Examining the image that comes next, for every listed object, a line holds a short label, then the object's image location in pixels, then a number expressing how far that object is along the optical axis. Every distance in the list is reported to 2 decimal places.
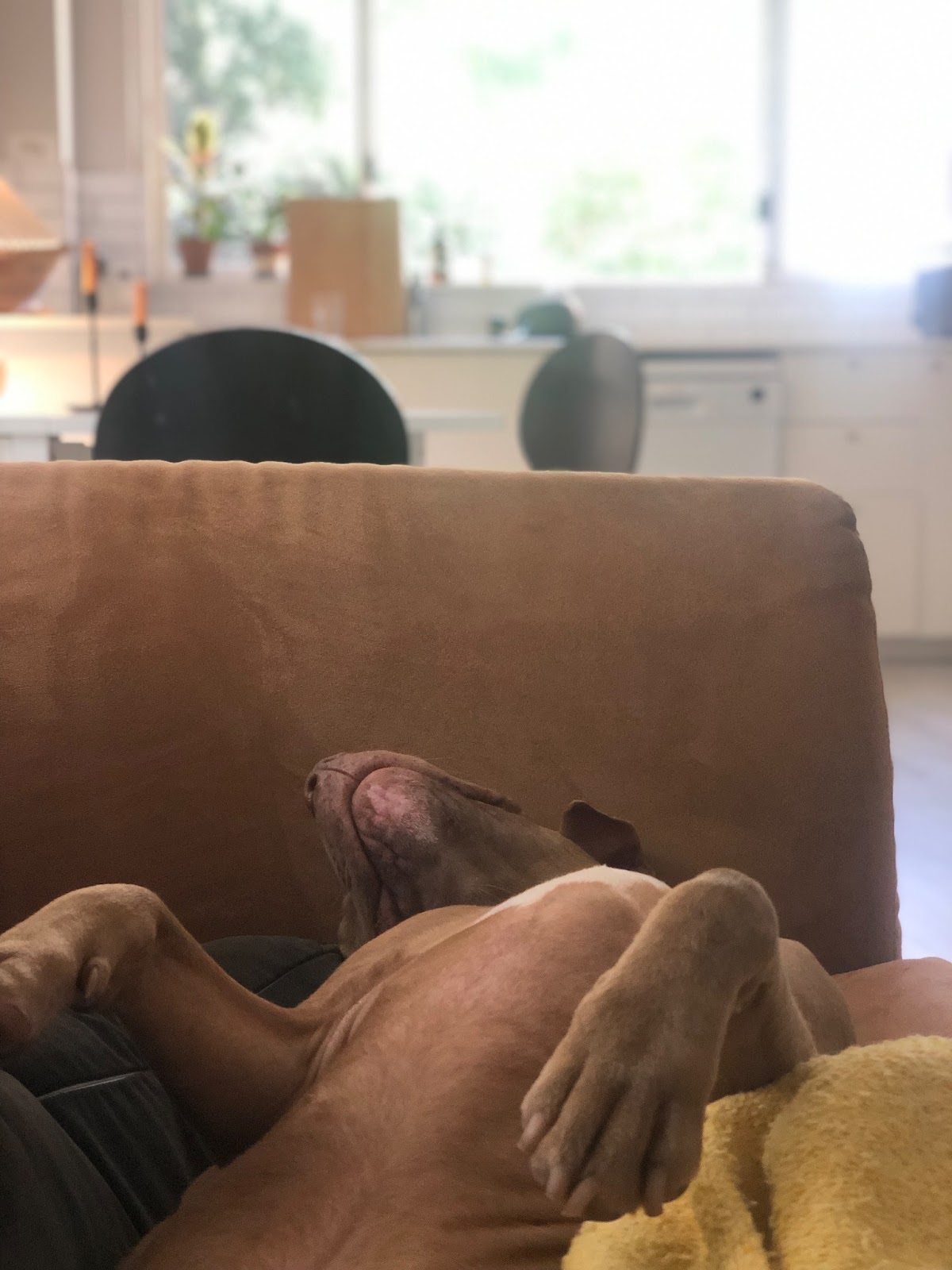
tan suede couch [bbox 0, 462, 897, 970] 1.11
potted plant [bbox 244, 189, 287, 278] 5.22
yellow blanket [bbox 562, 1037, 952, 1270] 0.66
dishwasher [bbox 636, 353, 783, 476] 4.91
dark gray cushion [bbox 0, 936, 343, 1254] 0.74
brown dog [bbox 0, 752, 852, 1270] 0.64
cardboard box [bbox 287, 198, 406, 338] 4.71
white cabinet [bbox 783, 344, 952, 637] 5.05
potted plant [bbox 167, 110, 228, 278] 5.13
